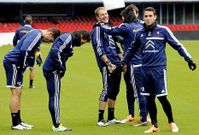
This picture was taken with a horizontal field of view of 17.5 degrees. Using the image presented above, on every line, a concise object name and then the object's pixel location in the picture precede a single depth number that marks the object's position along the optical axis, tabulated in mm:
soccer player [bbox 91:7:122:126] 12273
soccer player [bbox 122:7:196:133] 11250
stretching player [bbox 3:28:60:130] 11625
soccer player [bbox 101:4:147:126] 12289
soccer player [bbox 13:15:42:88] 16750
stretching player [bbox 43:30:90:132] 11531
